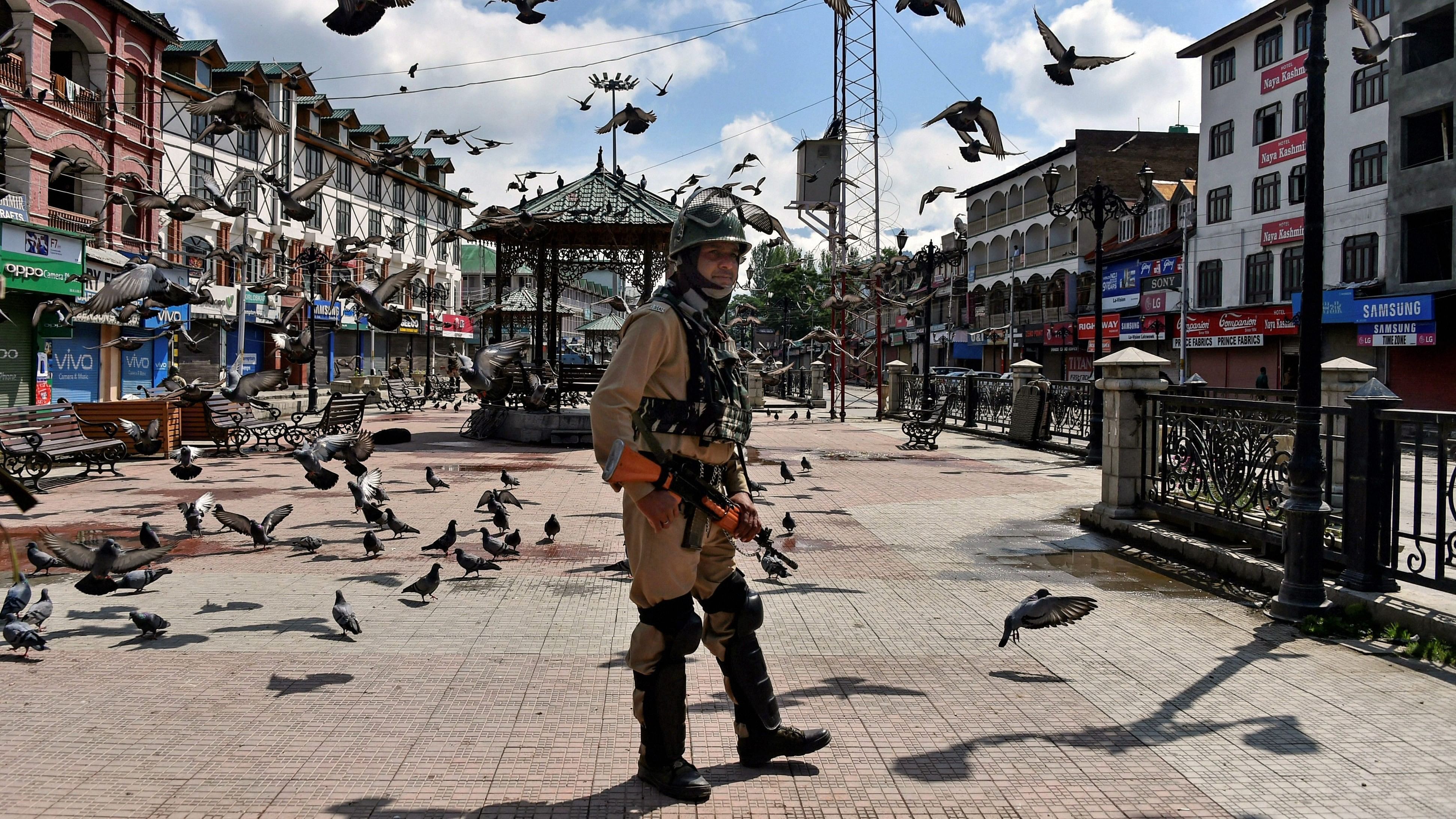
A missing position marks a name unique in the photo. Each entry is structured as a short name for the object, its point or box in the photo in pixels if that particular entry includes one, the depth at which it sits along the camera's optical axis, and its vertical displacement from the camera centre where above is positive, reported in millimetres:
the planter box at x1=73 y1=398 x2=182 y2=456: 14750 -380
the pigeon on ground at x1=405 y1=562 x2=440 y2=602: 6543 -1316
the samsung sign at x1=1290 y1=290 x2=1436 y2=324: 28891 +2797
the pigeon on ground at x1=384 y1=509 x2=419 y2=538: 8797 -1216
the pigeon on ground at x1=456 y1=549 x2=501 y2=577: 7297 -1304
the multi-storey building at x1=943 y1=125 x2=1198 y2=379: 49406 +8141
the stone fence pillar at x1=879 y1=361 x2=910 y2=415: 31328 +246
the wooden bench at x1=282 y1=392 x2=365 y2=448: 17312 -561
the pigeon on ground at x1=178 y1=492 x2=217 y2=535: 8734 -1125
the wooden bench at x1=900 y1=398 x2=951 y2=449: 19906 -766
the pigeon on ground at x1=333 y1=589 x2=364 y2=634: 5551 -1312
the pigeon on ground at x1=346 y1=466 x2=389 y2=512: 8953 -958
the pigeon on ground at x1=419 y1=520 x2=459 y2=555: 8148 -1266
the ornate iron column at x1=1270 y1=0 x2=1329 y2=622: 6398 -223
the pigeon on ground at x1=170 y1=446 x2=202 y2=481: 11070 -899
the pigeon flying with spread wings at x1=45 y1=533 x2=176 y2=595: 6113 -1130
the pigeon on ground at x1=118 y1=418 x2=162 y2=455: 14070 -714
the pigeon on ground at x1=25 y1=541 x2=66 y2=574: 7227 -1295
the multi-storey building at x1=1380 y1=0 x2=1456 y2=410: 28766 +6097
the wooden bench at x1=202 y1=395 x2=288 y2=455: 16406 -637
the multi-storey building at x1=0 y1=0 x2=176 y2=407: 20281 +5983
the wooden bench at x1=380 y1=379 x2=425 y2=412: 32500 -216
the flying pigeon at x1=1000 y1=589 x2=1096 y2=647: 5215 -1180
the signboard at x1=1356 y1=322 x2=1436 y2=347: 28953 +1952
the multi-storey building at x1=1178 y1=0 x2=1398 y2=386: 32125 +7705
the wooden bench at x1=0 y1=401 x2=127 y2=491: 11891 -717
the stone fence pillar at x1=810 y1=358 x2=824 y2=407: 40438 +442
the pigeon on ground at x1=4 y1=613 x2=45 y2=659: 5043 -1304
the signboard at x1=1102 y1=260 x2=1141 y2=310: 45062 +5283
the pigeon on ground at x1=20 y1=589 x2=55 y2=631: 5566 -1300
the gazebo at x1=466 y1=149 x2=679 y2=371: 20422 +3362
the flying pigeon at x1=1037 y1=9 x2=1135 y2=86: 9297 +3239
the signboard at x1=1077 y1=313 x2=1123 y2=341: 46375 +3439
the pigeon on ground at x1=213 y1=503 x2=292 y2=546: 8229 -1175
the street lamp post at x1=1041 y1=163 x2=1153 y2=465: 17156 +3722
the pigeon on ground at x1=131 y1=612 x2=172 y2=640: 5470 -1336
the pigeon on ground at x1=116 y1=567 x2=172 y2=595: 6430 -1282
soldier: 3574 -406
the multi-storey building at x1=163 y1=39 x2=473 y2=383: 34562 +8833
